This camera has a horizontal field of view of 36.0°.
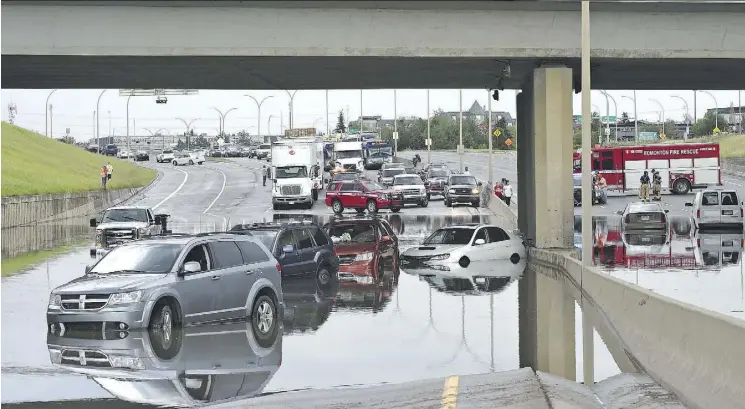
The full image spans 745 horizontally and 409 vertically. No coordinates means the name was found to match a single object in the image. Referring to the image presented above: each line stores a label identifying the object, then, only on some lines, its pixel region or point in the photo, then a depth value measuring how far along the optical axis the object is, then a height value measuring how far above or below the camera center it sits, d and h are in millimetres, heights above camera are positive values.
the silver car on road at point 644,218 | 50031 -903
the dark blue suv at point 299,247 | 24594 -982
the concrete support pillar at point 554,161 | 34906 +1154
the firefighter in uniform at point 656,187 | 73625 +654
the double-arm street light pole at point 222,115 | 162075 +13272
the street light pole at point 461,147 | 89106 +4153
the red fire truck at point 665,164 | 78000 +2270
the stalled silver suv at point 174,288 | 16188 -1225
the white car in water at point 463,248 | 33719 -1435
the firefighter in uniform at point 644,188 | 71812 +582
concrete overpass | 31719 +4755
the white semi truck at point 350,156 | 93125 +3847
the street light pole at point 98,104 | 111288 +9921
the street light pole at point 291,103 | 124750 +11058
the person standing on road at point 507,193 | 72125 +418
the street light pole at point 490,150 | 71456 +3118
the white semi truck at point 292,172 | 65812 +1791
